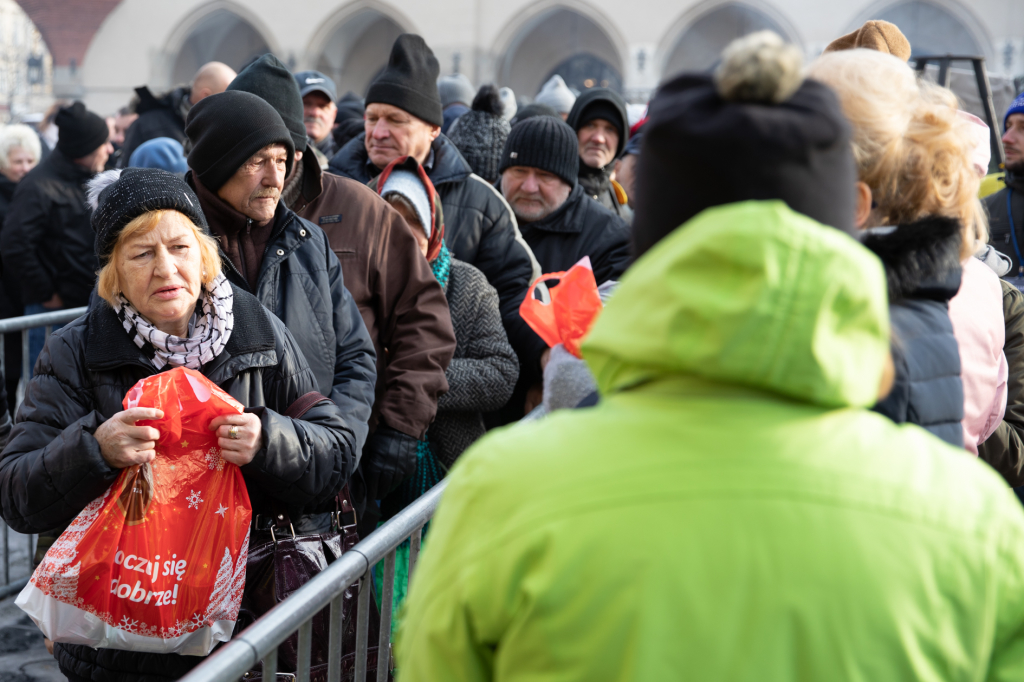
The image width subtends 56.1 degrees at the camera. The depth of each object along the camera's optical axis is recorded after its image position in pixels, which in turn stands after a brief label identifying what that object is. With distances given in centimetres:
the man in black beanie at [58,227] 535
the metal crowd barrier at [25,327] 391
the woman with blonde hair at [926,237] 138
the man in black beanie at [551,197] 392
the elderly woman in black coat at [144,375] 197
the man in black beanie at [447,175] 358
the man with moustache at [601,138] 497
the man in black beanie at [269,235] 253
